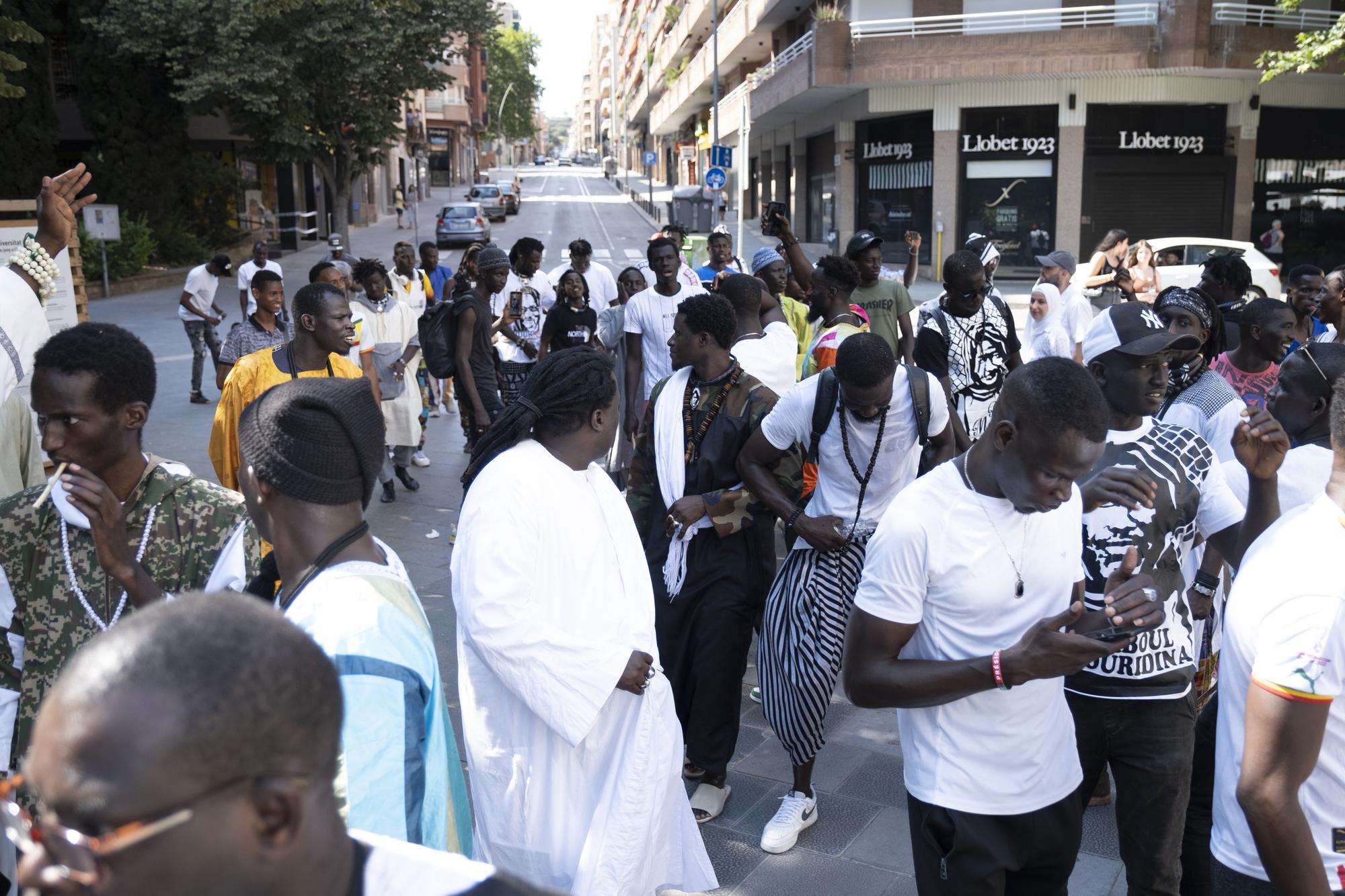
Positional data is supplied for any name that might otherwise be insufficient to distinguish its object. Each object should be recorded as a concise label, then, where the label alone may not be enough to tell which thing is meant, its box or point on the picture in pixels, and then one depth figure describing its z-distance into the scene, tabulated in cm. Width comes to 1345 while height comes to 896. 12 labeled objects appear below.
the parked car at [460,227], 3581
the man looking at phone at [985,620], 256
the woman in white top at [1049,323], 855
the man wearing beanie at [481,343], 820
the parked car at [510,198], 5112
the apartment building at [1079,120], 2523
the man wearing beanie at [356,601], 184
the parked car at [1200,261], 1700
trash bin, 3356
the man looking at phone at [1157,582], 307
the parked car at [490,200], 4784
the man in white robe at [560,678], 279
